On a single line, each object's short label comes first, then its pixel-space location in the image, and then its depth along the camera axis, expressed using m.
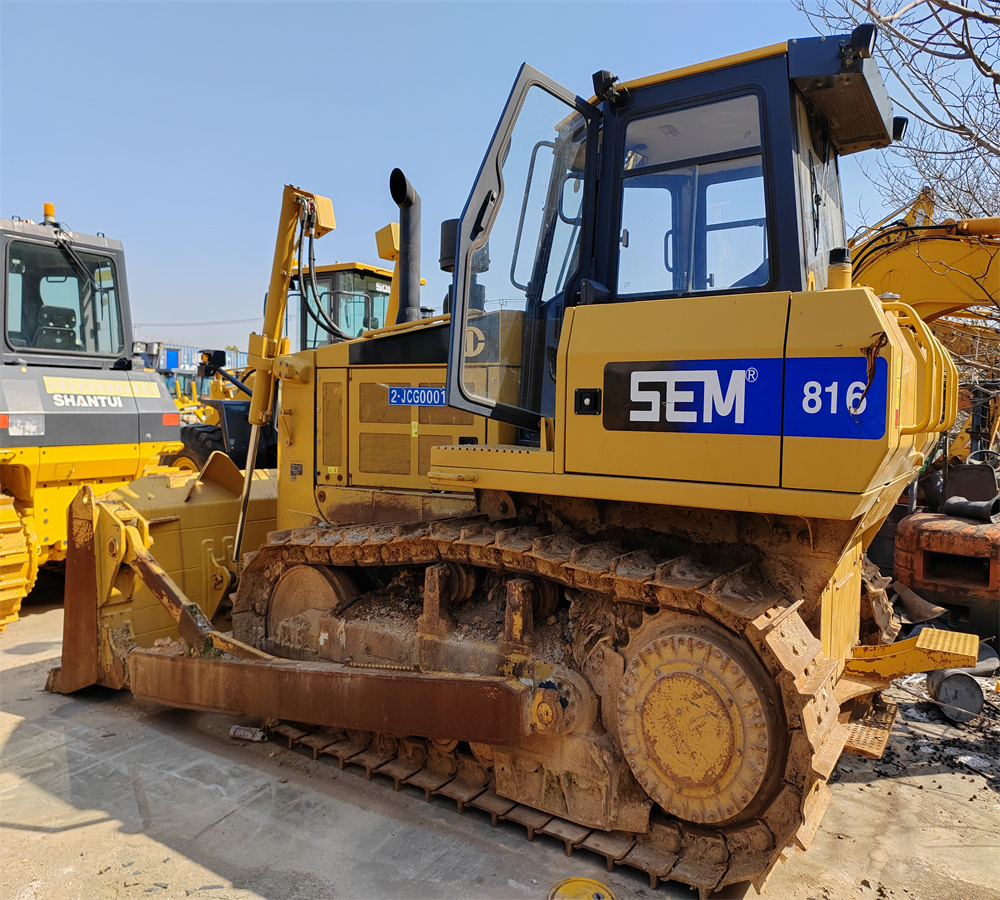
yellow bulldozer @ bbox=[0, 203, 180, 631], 6.32
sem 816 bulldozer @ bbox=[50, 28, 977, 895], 2.61
